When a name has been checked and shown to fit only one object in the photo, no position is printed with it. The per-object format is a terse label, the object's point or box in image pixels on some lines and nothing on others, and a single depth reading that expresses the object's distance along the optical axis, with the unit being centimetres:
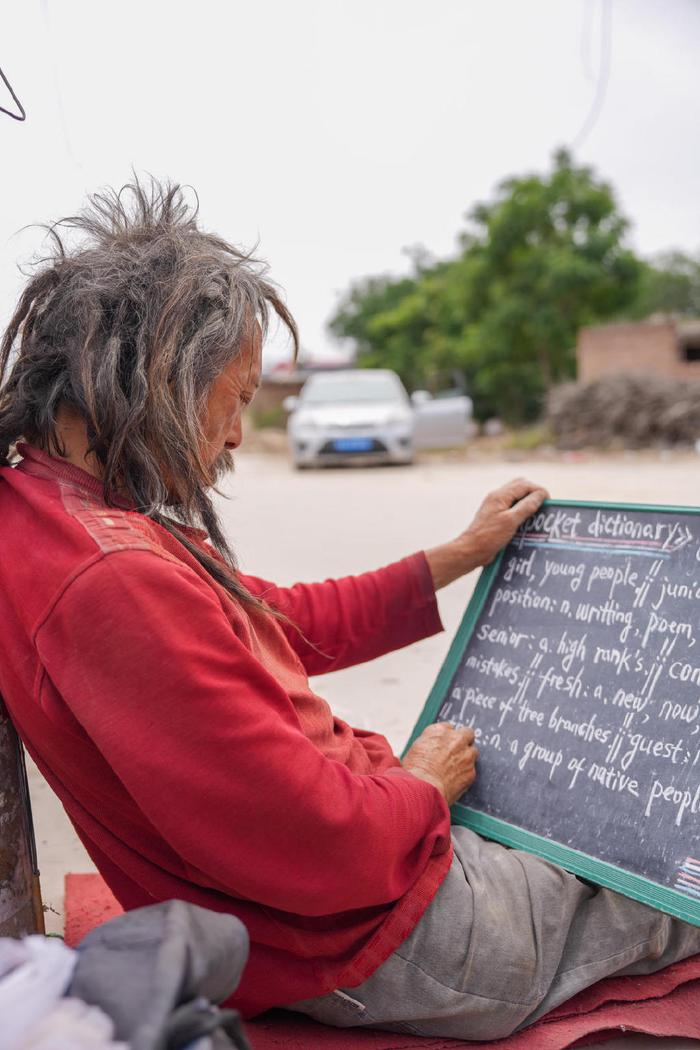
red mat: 192
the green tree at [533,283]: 2644
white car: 1552
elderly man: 150
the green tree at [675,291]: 5088
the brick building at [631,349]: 2319
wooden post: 191
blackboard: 204
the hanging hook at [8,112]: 232
